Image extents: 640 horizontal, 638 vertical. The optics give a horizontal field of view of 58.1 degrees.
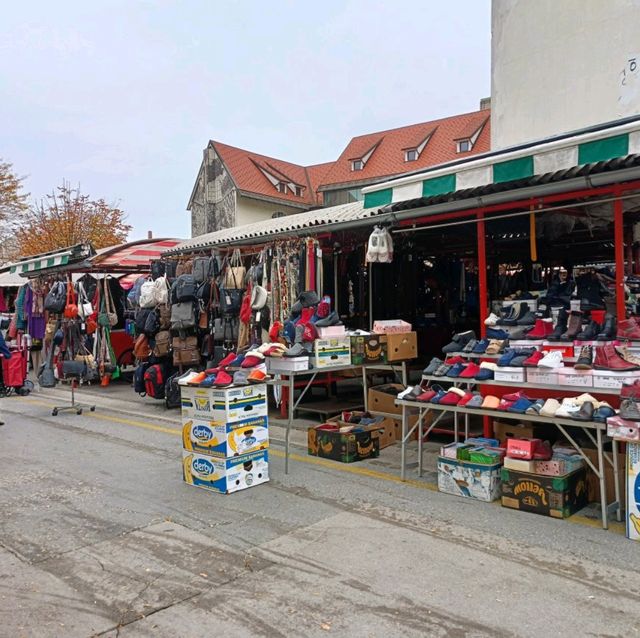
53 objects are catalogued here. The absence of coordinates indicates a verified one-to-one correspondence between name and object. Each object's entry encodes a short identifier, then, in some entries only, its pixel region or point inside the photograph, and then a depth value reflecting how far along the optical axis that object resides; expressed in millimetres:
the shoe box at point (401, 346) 7074
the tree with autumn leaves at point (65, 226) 27438
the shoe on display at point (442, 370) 5562
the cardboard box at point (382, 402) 7215
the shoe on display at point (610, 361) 4562
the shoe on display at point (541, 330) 5777
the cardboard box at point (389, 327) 7203
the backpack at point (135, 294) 10326
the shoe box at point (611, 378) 4508
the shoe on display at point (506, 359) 5175
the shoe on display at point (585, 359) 4781
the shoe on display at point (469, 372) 5375
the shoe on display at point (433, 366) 5703
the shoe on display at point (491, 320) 6344
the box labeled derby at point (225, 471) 5113
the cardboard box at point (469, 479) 4809
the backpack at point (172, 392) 9531
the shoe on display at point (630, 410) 3856
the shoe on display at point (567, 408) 4331
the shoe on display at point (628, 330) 4887
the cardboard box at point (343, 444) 6168
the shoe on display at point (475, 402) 4925
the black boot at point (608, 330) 5168
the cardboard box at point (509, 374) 5078
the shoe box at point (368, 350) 6703
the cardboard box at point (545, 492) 4402
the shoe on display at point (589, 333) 5352
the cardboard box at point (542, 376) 4930
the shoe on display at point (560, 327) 5602
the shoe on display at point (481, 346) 6048
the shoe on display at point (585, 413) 4180
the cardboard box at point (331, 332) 6438
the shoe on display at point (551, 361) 4926
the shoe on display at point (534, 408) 4573
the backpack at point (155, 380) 9758
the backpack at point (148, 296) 9758
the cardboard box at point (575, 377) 4727
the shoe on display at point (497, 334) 6156
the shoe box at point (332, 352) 6340
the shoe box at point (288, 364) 6078
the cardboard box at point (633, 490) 3904
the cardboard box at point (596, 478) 4602
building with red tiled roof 35156
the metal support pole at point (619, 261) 5277
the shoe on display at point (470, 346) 6140
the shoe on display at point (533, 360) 5004
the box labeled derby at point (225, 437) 5074
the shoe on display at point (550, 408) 4469
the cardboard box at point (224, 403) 5062
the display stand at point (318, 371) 5773
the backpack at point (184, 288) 9242
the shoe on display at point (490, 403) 4809
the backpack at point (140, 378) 9974
